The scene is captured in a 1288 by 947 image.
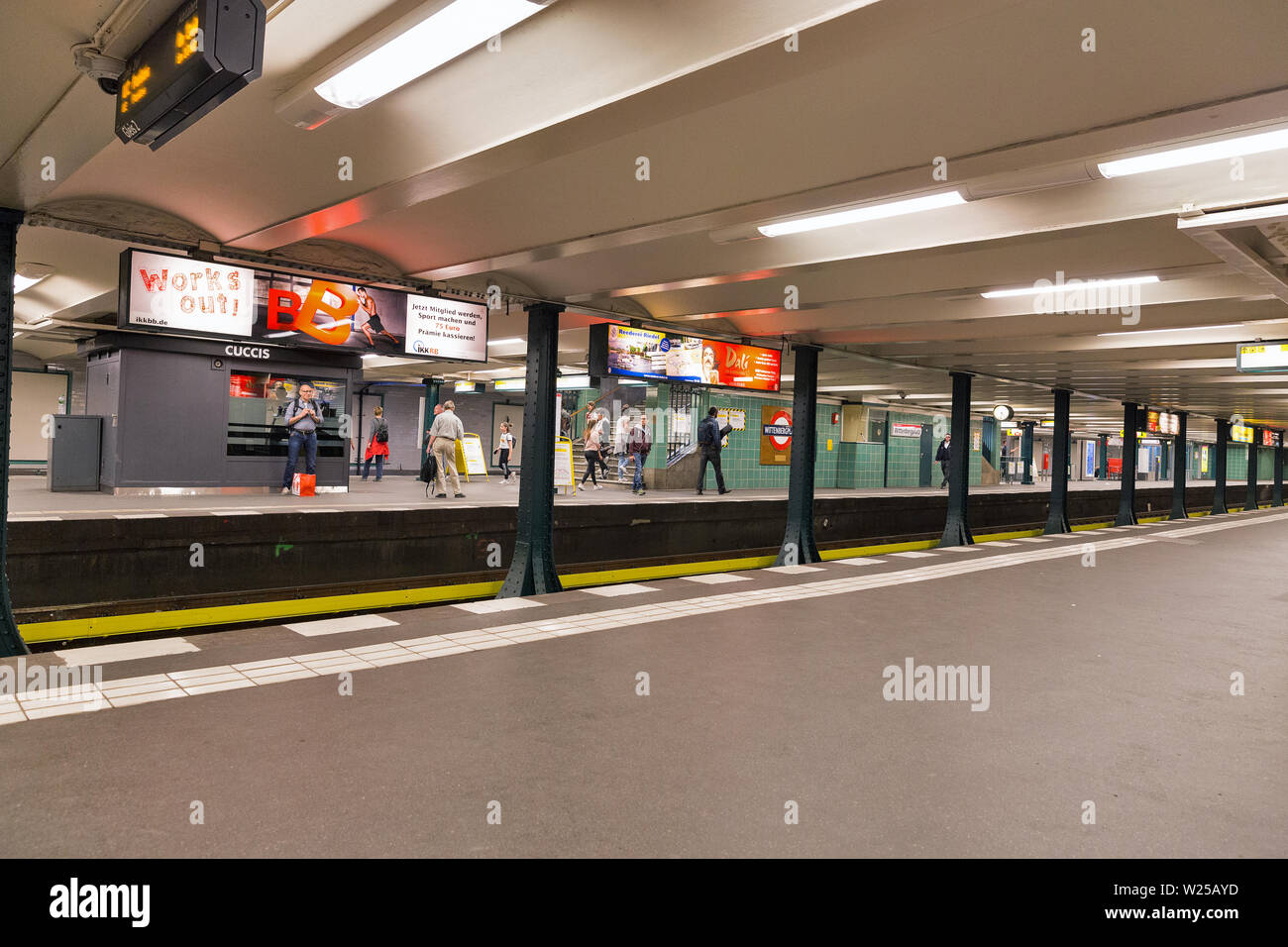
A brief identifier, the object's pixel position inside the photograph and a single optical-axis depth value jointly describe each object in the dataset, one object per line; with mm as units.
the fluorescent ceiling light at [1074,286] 7120
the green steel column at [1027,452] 33091
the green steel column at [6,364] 4793
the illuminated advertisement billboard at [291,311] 5789
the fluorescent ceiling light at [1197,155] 3830
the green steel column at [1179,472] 19797
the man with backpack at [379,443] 18359
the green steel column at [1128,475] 17844
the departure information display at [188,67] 2672
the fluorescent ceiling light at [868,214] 4938
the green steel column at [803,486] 10125
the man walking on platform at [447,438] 13297
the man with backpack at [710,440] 16125
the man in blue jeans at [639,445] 16922
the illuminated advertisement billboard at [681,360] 8391
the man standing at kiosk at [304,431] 12734
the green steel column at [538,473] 7414
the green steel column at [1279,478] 29391
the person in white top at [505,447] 19906
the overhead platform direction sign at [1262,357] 8984
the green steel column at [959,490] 12766
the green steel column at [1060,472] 15250
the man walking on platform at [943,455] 25203
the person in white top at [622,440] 20281
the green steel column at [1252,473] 25094
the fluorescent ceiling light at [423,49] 3025
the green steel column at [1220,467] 22750
